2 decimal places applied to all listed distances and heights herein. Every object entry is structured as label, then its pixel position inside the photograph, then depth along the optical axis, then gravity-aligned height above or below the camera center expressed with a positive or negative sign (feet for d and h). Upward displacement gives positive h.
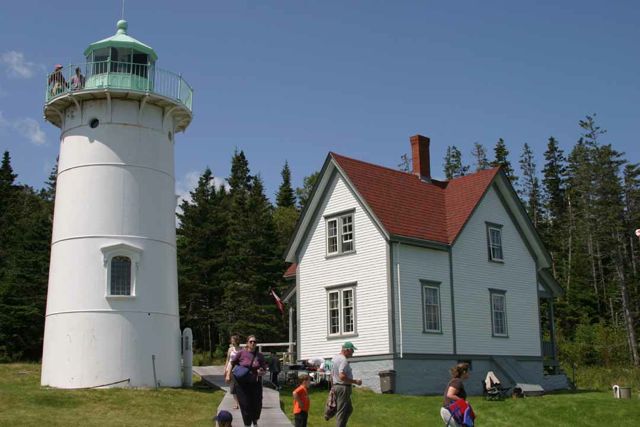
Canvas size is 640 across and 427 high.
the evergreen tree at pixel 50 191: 269.85 +60.15
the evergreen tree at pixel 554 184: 244.83 +56.13
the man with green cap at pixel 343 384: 43.14 -1.13
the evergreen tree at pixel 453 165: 265.75 +66.35
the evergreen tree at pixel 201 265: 160.76 +20.51
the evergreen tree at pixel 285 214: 215.98 +42.70
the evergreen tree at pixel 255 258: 158.20 +21.83
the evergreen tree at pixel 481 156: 256.11 +65.73
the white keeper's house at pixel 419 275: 85.05 +10.07
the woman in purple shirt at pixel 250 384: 41.39 -1.05
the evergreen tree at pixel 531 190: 251.80 +55.46
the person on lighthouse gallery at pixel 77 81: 82.99 +29.83
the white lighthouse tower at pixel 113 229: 77.15 +13.86
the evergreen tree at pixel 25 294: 136.56 +12.92
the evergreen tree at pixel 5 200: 185.10 +43.95
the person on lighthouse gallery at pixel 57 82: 83.97 +30.18
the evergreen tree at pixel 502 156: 254.88 +65.81
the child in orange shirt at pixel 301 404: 43.19 -2.19
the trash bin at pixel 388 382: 80.94 -1.96
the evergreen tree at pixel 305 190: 265.75 +58.98
